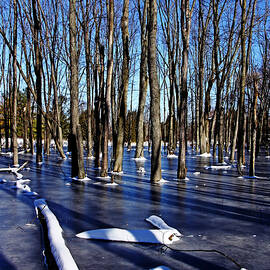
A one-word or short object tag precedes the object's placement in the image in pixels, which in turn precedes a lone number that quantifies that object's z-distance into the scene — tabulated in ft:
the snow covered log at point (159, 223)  14.67
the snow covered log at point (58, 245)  10.60
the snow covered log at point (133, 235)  13.56
